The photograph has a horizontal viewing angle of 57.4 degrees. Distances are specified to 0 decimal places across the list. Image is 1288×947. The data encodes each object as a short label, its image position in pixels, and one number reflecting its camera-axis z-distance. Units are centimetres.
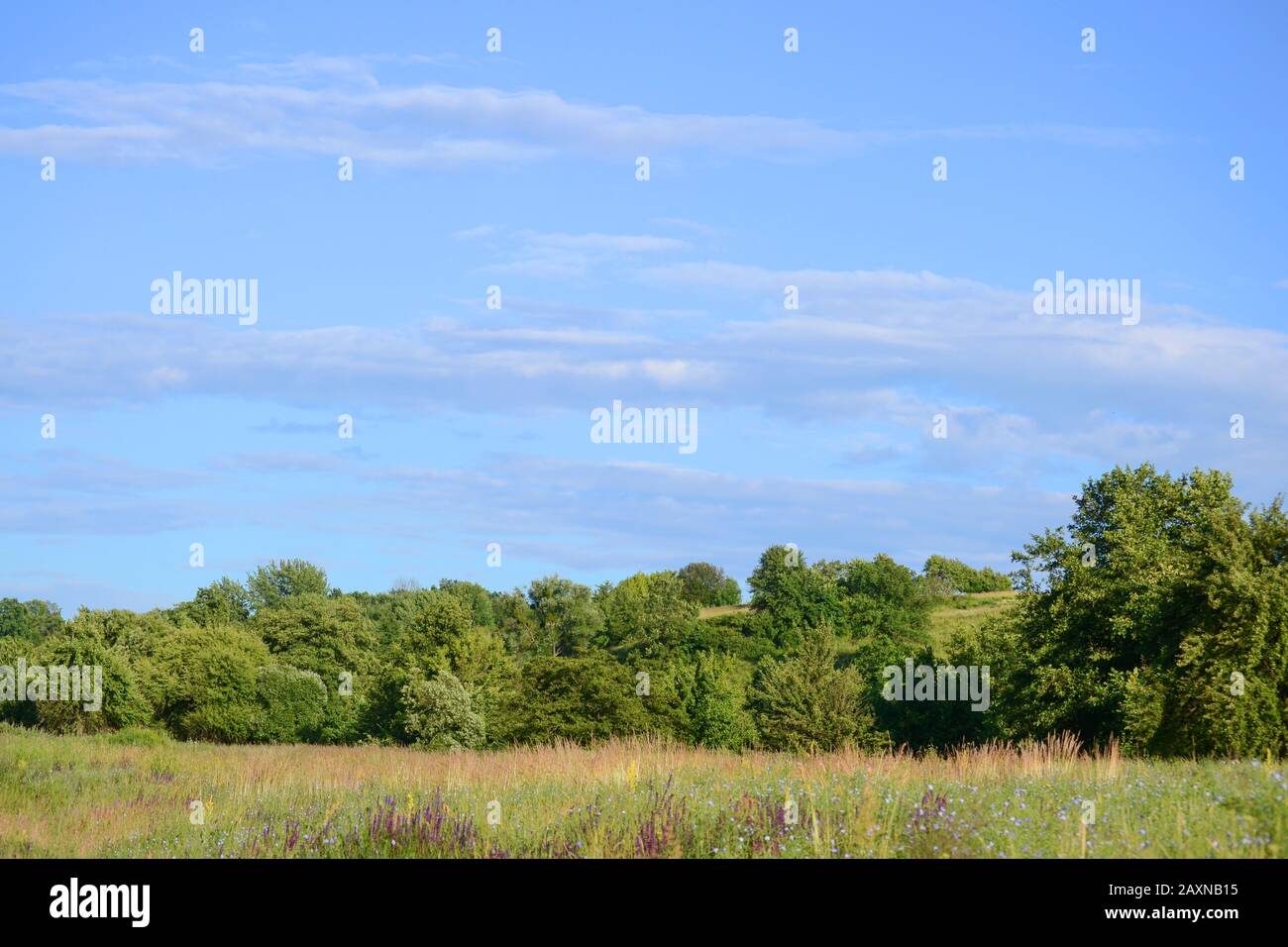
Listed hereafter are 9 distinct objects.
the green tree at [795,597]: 9600
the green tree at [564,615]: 9869
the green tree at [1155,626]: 3039
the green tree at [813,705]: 5566
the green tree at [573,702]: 5003
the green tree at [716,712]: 6100
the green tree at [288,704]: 6162
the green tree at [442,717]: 5319
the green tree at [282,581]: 11112
